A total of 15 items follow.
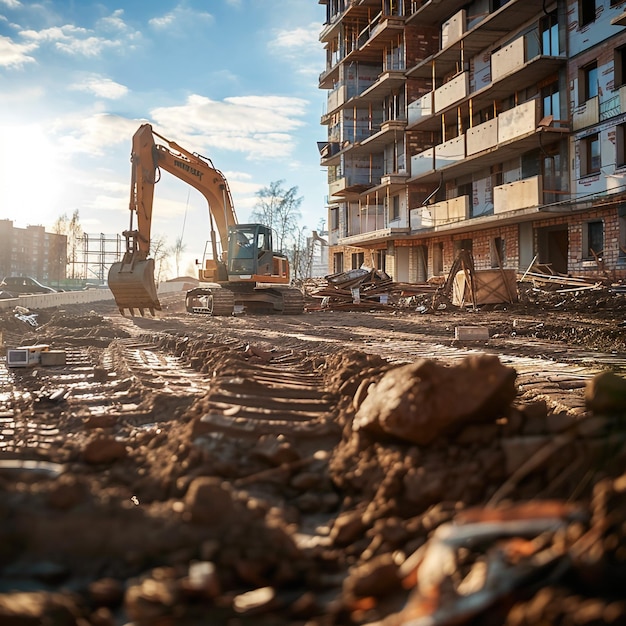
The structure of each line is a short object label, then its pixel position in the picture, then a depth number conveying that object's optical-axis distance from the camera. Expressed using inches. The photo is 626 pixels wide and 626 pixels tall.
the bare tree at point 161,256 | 3277.6
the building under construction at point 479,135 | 901.2
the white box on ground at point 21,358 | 374.8
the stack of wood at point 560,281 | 793.4
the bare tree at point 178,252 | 3631.4
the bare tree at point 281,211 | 2534.4
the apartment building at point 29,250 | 3441.2
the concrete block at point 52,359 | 384.7
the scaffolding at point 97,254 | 3070.9
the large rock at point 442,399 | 147.2
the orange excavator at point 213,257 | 702.5
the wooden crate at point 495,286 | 767.7
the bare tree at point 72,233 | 3289.9
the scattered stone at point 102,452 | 171.8
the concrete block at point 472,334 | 469.7
